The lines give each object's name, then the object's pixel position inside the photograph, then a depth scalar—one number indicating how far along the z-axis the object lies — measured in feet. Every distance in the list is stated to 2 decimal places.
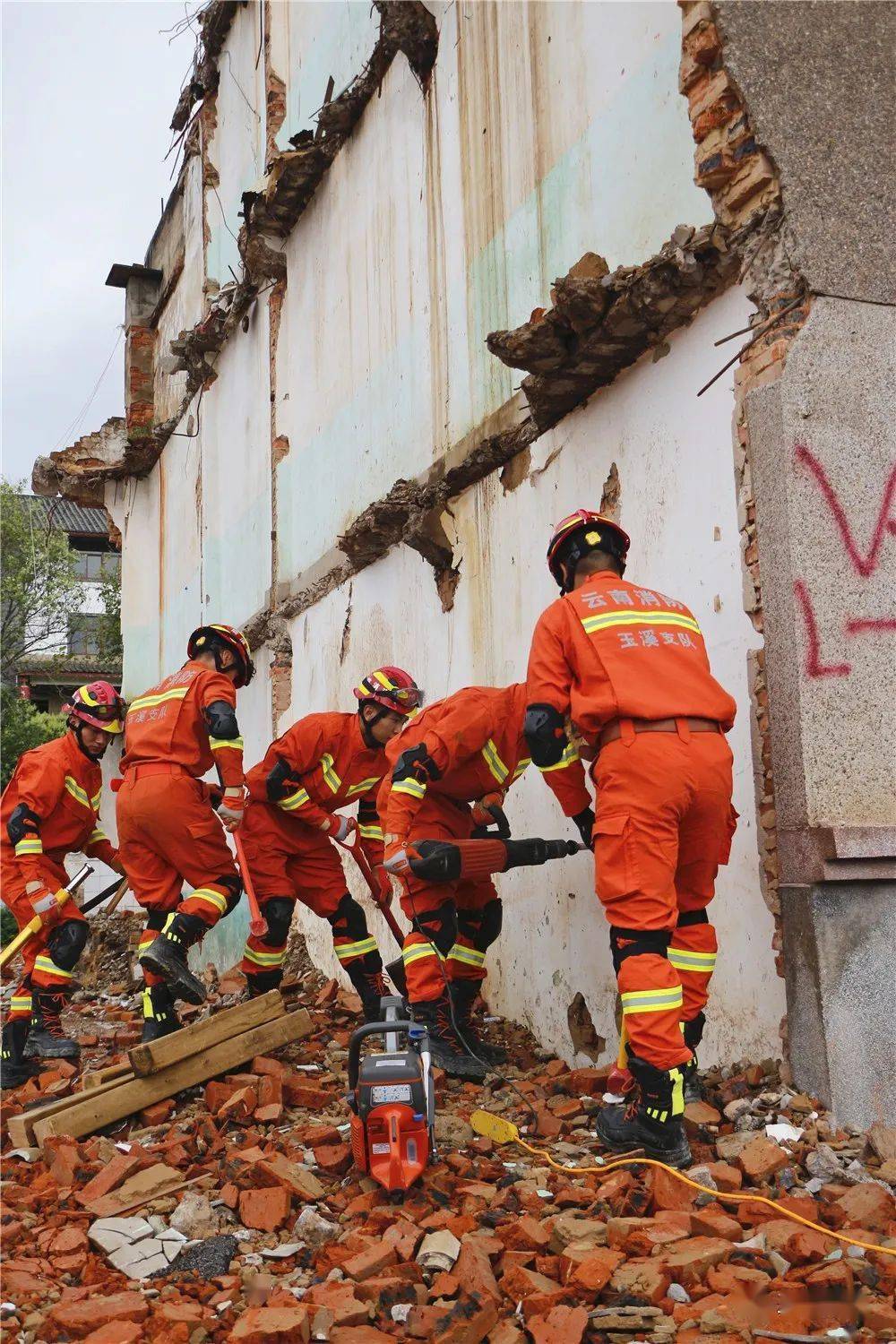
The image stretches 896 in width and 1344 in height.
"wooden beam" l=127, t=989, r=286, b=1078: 15.46
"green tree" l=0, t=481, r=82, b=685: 80.48
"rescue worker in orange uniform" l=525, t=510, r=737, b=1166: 11.93
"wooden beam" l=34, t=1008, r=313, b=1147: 14.75
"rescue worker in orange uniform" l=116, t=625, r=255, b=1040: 18.38
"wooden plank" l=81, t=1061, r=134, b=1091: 15.87
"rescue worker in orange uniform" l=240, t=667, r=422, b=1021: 19.25
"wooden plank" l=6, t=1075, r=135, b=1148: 14.78
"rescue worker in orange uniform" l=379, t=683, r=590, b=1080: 16.10
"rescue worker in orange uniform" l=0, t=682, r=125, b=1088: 19.79
